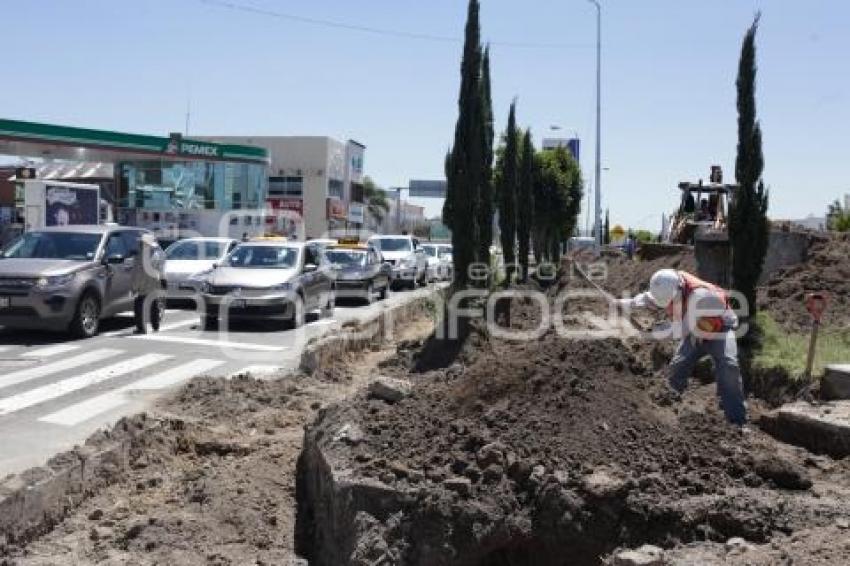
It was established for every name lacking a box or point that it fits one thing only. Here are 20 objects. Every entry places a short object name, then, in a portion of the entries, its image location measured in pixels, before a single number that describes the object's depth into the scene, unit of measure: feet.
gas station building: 135.85
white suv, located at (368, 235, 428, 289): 97.66
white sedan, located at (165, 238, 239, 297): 65.98
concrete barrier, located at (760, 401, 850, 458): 23.79
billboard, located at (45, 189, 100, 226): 90.38
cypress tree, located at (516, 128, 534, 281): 87.97
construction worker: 26.27
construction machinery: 79.61
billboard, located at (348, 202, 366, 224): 246.43
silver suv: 44.75
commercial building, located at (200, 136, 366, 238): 219.61
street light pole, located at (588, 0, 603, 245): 120.26
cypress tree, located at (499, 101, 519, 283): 82.23
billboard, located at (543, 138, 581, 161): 164.35
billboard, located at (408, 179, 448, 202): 260.01
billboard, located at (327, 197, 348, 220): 221.66
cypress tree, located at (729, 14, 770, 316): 42.83
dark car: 76.13
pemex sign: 135.33
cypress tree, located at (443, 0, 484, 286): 47.60
